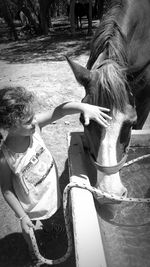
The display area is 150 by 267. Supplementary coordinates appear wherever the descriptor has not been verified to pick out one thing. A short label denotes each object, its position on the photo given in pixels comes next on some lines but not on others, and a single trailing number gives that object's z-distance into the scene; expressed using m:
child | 1.48
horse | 1.67
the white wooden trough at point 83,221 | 1.26
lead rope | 1.53
